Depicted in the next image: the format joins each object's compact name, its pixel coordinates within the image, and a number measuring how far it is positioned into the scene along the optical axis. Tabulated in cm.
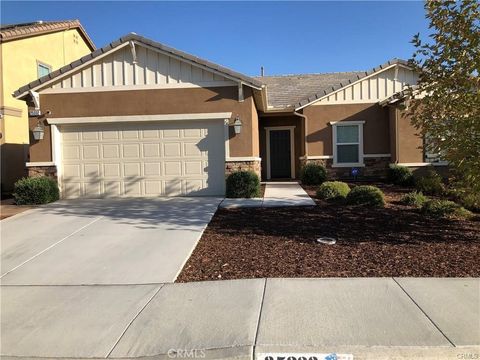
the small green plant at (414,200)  1014
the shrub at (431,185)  943
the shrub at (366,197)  1009
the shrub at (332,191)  1120
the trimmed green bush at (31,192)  1171
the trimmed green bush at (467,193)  713
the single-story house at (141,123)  1227
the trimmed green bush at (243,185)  1171
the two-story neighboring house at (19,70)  1650
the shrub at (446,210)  888
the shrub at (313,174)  1545
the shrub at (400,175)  1472
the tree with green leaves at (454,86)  646
